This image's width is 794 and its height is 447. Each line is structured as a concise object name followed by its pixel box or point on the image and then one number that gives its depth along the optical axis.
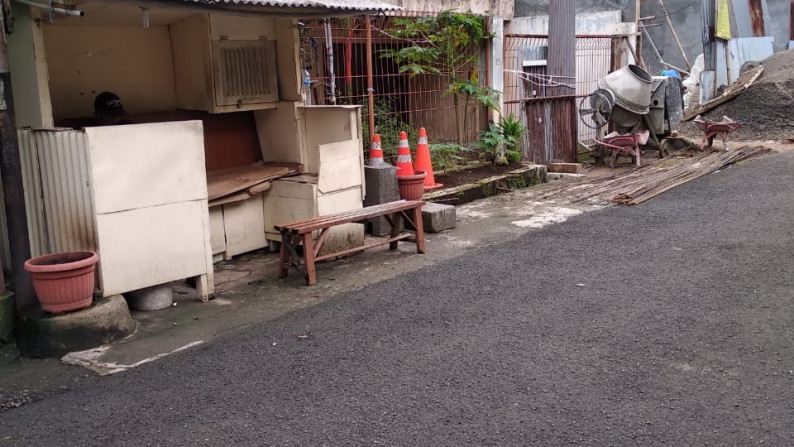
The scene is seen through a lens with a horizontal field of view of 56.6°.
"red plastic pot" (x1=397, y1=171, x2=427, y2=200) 8.64
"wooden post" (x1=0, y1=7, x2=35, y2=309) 5.39
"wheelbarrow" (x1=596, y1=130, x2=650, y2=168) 12.64
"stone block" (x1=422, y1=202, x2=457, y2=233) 8.82
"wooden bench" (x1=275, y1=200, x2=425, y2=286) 6.78
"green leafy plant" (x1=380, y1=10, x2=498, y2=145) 10.66
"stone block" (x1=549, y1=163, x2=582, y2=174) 12.37
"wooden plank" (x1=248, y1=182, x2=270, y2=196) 7.59
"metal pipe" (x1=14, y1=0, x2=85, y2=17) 5.48
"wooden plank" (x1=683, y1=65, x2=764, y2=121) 16.50
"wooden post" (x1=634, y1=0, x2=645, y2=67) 15.76
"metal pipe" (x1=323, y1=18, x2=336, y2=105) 8.80
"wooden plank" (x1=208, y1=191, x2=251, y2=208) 7.23
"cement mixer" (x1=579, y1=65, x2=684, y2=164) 12.68
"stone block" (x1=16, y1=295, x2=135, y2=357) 5.28
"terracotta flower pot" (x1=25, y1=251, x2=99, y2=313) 5.24
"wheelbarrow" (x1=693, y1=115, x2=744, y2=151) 13.07
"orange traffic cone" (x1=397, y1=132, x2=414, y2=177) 9.35
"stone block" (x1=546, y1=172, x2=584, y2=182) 12.20
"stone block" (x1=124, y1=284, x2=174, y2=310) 6.28
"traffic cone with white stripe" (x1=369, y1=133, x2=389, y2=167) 8.73
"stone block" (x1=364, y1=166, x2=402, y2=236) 8.46
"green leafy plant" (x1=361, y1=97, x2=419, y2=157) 10.20
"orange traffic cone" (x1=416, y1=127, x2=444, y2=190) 10.04
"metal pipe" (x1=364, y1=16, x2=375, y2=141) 9.60
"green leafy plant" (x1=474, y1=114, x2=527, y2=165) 11.56
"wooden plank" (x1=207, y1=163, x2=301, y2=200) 7.41
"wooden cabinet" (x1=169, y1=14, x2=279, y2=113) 7.46
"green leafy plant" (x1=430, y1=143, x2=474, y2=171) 10.98
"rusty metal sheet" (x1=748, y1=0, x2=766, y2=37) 21.14
